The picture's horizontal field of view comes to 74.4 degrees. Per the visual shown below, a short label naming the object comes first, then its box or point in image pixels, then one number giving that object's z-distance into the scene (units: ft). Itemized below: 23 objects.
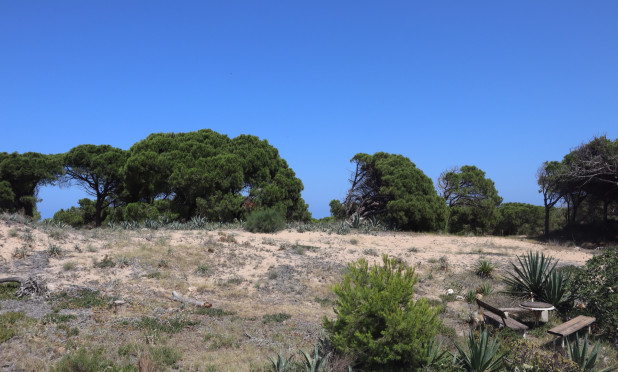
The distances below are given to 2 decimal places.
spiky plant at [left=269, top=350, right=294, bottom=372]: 18.58
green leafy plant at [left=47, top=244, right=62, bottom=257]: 40.52
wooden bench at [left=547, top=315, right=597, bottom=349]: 22.38
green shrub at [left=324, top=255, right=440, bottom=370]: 17.70
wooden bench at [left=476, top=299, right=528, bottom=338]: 24.59
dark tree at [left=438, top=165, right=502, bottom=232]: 93.09
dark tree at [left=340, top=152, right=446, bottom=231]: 79.56
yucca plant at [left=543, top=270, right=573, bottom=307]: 29.81
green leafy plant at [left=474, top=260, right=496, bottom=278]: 41.22
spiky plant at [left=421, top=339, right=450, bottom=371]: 19.15
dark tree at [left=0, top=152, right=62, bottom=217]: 82.99
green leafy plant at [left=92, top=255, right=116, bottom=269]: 38.86
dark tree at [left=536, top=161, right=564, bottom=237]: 81.06
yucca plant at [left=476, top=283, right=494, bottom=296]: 35.47
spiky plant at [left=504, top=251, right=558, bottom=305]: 31.71
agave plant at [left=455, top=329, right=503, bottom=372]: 19.01
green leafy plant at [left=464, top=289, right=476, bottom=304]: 34.37
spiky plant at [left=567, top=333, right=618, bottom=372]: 19.15
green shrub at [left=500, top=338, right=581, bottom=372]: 18.37
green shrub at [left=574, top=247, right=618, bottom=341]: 25.01
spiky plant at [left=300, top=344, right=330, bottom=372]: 18.30
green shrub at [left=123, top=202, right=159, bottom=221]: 74.43
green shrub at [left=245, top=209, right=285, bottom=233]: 63.82
